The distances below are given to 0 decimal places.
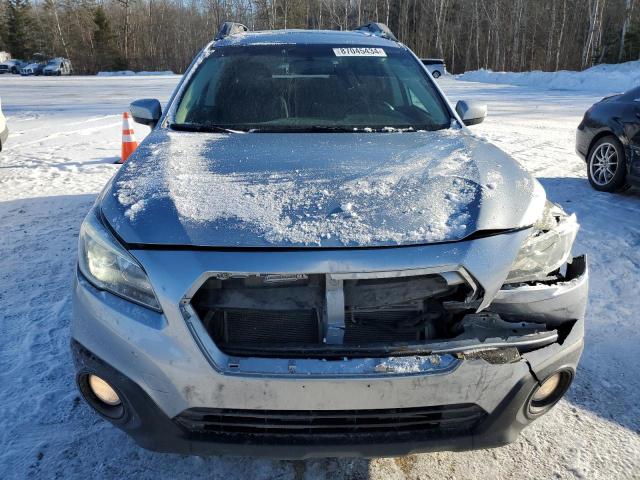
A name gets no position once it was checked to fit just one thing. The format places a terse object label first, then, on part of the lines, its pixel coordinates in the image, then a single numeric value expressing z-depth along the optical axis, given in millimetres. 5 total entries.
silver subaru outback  1581
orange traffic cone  6887
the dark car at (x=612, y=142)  5414
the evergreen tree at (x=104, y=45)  53469
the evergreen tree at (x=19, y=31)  59875
